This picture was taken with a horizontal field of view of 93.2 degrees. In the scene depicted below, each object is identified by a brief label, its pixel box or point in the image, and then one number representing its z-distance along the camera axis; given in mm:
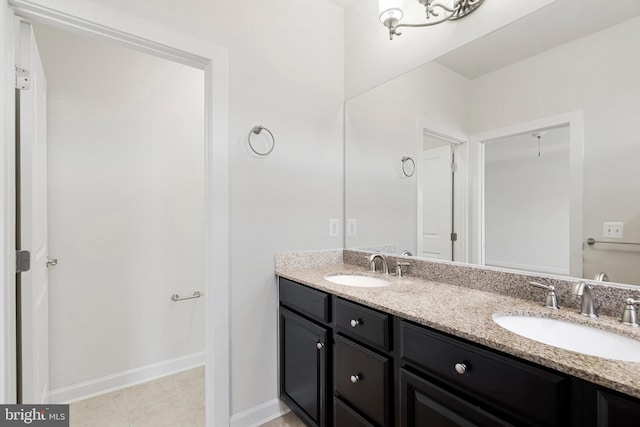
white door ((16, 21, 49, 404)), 1274
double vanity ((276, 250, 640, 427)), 708
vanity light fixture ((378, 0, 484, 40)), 1442
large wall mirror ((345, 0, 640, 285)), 1048
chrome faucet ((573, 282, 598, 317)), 1011
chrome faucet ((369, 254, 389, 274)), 1788
